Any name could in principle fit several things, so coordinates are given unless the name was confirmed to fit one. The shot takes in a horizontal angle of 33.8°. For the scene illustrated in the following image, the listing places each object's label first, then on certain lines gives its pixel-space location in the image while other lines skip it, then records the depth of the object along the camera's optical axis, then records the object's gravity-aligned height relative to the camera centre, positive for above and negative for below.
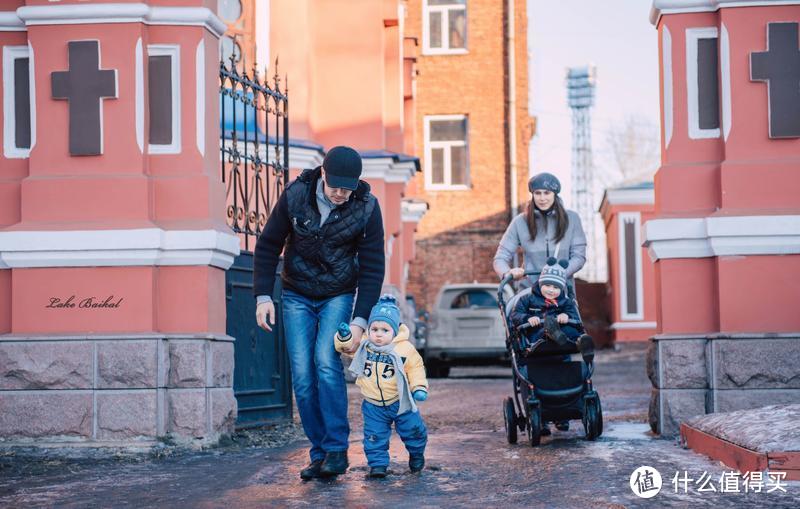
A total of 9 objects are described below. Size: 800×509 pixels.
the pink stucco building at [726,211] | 9.45 +0.42
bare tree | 65.88 +5.98
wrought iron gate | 10.52 -0.33
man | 7.46 -0.04
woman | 9.60 +0.29
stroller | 8.98 -0.76
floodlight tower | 61.25 +6.30
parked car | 21.39 -0.90
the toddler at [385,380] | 7.44 -0.61
